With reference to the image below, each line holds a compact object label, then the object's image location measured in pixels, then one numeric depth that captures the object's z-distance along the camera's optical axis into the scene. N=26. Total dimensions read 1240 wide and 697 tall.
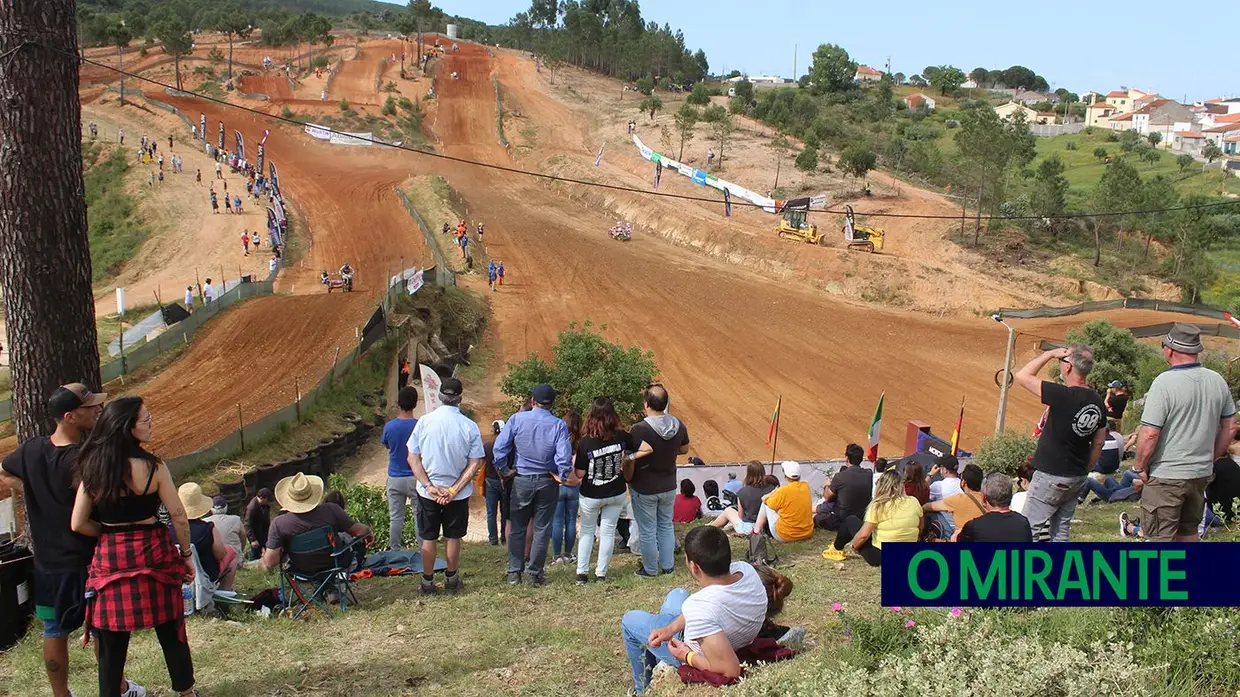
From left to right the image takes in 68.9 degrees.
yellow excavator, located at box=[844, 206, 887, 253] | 41.28
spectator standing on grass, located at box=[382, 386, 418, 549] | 9.50
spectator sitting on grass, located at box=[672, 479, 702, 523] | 11.69
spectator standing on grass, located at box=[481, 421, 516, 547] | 9.91
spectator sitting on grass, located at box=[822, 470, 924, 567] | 7.49
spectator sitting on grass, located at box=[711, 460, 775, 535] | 9.41
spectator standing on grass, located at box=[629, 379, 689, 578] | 7.91
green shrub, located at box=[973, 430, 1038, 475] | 16.53
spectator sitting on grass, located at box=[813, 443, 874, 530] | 9.03
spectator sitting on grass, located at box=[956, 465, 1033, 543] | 6.27
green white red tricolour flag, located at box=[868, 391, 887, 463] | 17.08
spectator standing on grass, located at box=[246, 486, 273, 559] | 9.08
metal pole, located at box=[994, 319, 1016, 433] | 17.31
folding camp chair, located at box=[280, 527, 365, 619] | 7.00
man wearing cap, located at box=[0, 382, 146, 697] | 4.97
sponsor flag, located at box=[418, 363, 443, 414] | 13.50
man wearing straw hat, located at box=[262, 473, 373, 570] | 6.99
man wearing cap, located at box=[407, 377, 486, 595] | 7.38
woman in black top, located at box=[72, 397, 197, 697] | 4.61
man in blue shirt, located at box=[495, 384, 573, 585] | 7.65
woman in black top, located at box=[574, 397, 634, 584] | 7.71
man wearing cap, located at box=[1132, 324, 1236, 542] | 5.87
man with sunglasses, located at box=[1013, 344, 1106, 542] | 6.53
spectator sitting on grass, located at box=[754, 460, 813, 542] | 9.17
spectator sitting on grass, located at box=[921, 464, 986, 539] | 7.63
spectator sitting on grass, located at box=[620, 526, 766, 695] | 4.78
